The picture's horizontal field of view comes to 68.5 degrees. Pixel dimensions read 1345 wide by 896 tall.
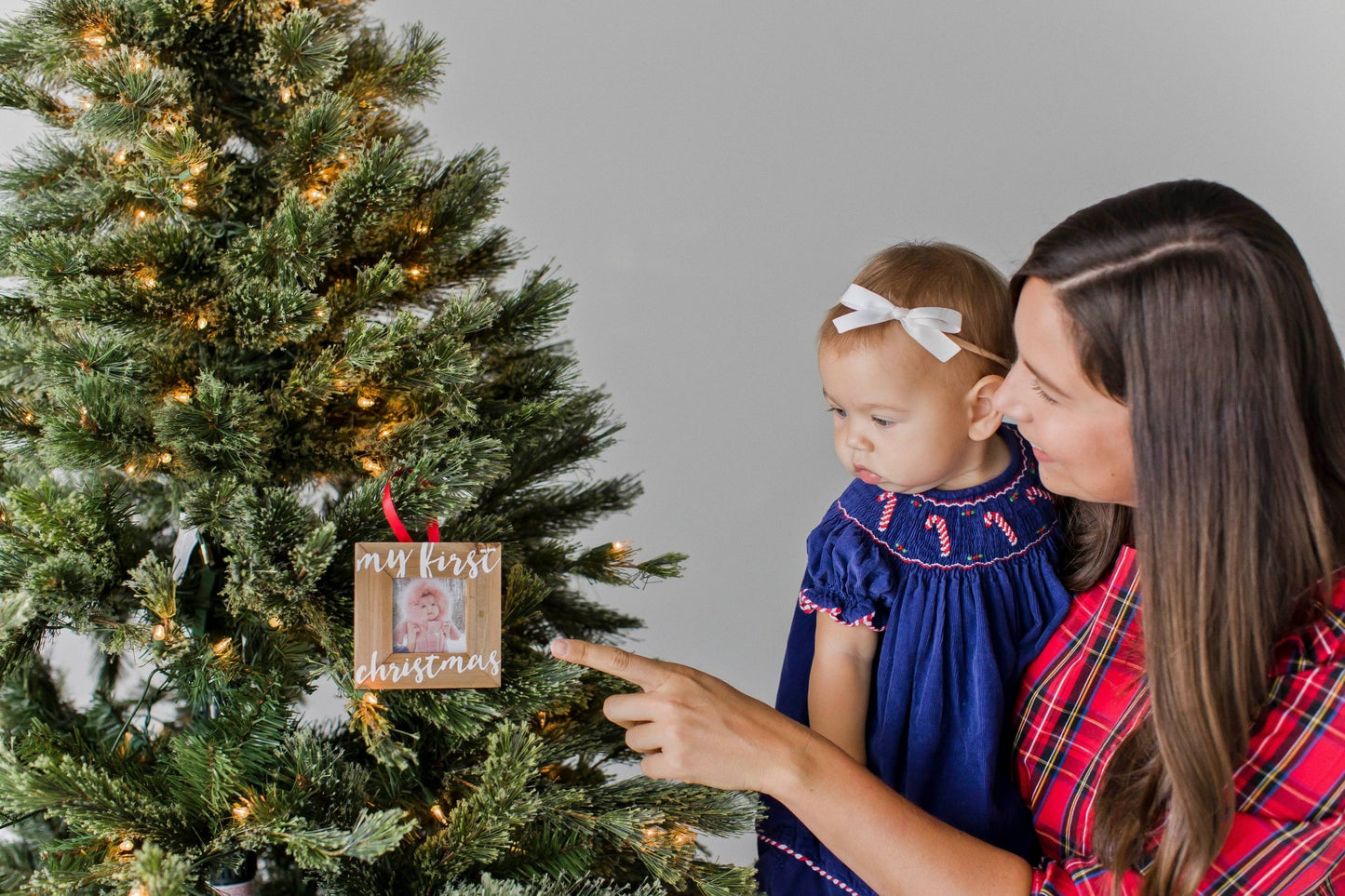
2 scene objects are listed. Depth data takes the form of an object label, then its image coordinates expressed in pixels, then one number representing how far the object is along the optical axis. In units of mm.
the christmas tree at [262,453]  750
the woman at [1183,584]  745
